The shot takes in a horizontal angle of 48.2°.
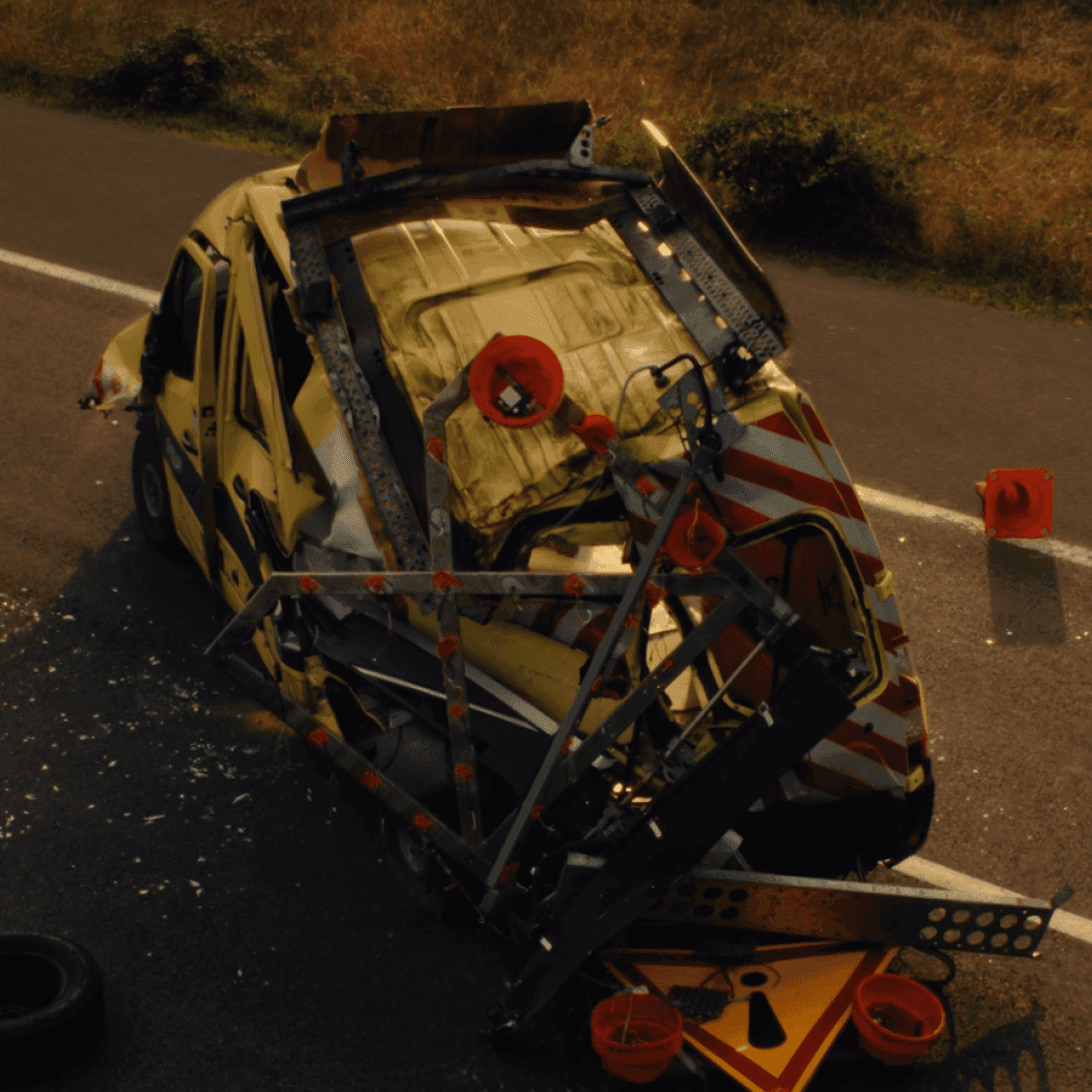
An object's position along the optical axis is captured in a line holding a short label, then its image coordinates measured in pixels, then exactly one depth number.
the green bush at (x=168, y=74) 13.46
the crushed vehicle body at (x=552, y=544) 3.56
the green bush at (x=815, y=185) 10.66
